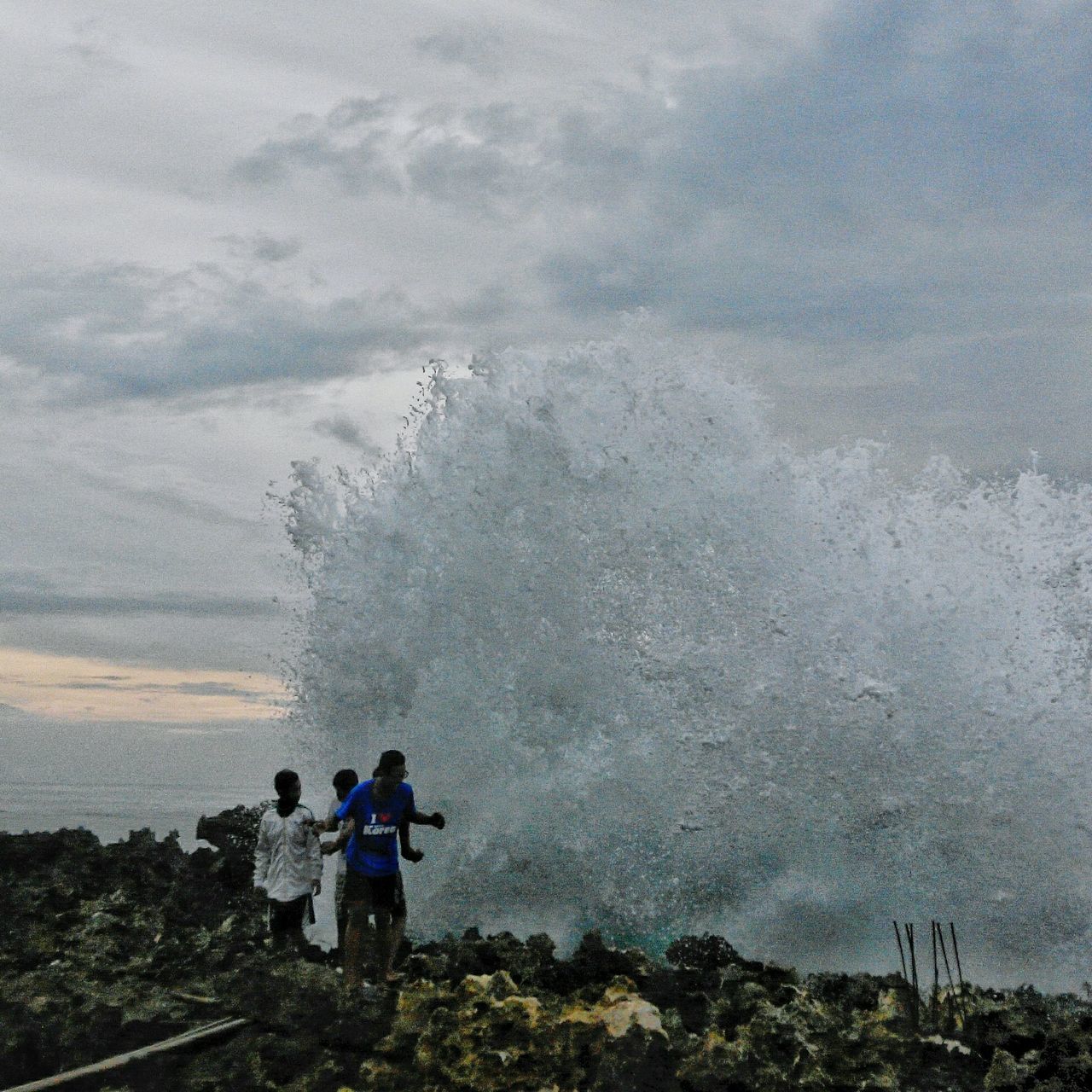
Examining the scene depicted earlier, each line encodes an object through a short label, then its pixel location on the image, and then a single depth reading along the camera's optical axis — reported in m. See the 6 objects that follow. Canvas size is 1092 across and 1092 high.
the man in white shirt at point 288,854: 10.09
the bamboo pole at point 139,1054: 6.98
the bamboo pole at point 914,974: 8.80
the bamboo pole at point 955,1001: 9.25
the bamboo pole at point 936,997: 9.05
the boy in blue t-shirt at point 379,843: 9.62
